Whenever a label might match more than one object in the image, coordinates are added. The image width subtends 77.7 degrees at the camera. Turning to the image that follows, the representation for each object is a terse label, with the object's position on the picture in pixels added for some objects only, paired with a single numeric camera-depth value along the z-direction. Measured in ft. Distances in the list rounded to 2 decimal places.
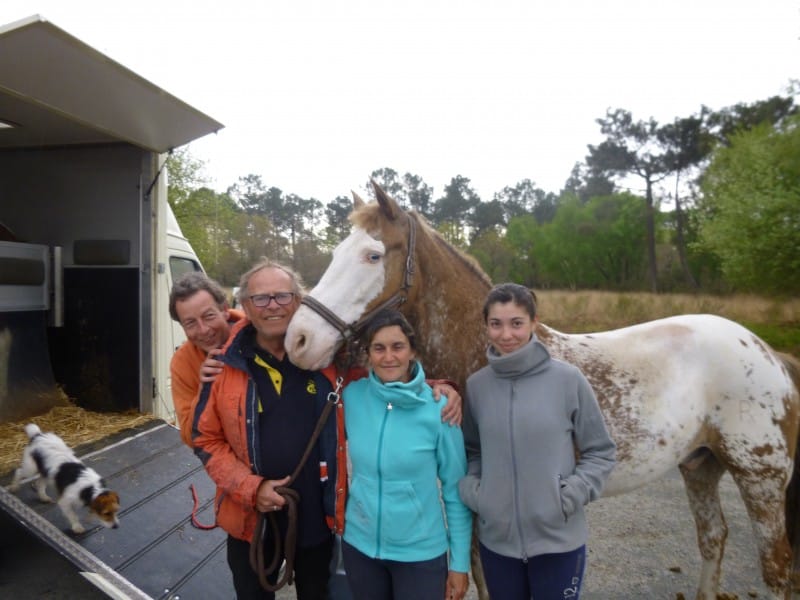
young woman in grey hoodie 5.39
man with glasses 5.58
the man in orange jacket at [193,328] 6.41
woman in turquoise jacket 5.32
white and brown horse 6.92
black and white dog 9.34
